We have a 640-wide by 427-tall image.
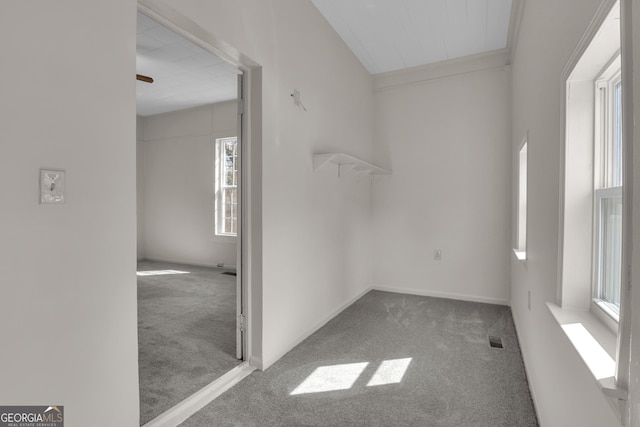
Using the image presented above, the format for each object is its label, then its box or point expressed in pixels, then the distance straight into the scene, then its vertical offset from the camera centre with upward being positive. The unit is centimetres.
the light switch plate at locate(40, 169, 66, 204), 114 +8
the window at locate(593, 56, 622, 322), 114 +7
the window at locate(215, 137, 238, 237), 591 +47
